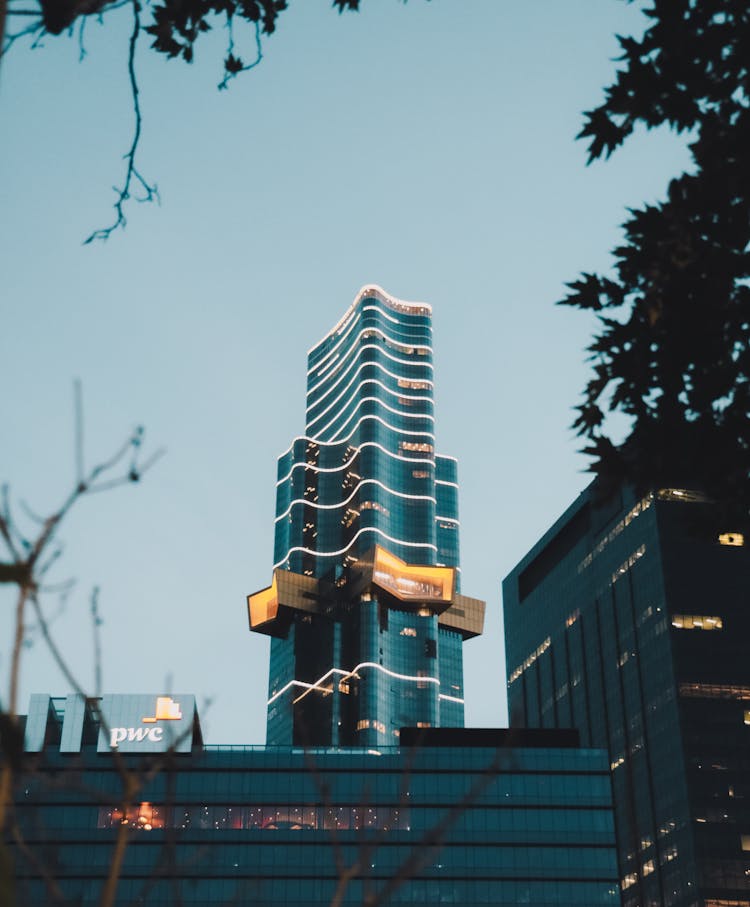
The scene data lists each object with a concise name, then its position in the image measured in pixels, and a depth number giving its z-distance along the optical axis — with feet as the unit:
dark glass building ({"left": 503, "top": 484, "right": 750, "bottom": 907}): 442.09
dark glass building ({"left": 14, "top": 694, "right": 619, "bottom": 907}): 353.72
